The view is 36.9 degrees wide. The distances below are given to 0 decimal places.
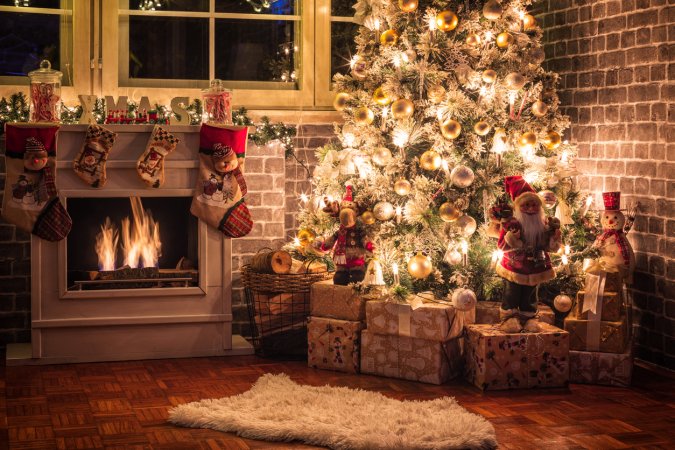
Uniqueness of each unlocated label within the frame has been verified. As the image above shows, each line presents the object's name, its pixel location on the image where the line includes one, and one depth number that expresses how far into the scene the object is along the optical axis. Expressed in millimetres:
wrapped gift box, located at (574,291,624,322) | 4973
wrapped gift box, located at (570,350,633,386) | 4922
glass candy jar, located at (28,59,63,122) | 5211
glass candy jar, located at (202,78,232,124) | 5445
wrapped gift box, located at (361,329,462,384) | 4918
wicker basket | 5441
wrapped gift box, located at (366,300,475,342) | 4859
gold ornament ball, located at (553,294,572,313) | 5129
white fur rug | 3883
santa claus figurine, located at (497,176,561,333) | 4824
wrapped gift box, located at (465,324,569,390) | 4773
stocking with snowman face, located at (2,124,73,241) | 5180
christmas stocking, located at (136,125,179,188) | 5281
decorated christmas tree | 5188
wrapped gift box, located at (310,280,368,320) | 5133
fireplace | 5312
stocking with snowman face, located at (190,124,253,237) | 5383
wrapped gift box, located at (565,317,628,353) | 4938
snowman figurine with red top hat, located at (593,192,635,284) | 5238
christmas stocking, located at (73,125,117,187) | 5223
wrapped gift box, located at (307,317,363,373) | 5141
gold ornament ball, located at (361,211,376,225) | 5176
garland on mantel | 5367
